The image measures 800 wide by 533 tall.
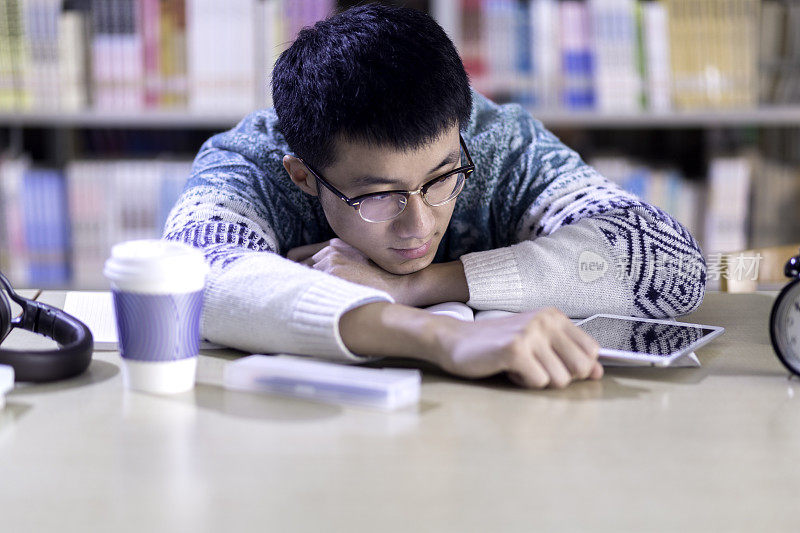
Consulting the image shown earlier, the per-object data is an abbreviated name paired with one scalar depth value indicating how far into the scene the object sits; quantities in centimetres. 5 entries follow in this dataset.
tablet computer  183
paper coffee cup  173
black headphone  178
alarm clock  179
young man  191
